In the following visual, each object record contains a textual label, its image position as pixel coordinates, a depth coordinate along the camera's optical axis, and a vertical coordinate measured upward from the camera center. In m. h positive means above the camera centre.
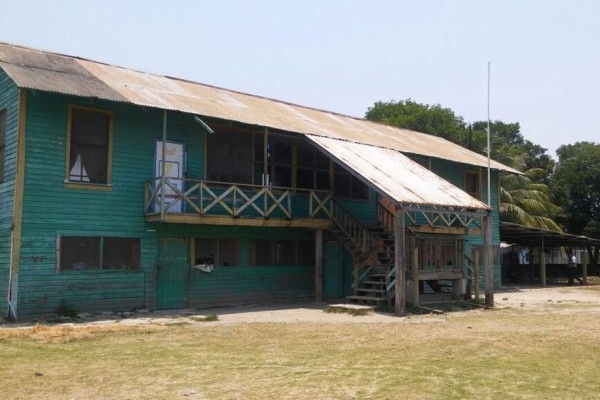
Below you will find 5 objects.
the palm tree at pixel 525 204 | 36.84 +3.22
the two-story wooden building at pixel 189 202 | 14.73 +1.31
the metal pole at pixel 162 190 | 15.13 +1.48
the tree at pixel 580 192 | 47.50 +4.87
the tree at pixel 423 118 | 54.44 +12.46
